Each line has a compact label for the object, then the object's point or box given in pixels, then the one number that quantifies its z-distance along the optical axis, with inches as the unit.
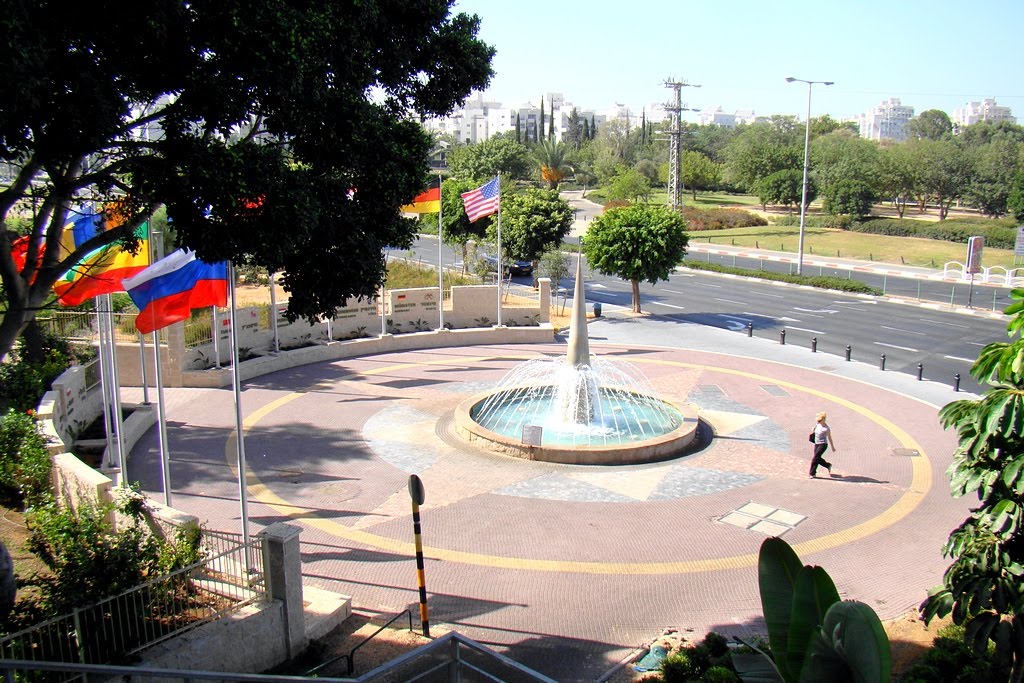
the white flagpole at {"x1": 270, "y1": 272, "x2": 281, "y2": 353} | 1018.6
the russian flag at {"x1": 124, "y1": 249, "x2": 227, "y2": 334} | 543.5
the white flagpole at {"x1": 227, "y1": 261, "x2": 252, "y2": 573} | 480.8
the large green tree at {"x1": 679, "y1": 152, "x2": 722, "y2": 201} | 3961.6
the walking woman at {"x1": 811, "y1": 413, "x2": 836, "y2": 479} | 680.4
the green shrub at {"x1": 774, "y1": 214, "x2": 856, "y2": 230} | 3117.6
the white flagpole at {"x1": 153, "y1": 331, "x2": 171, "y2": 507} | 549.6
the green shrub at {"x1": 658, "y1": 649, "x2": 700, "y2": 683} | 393.4
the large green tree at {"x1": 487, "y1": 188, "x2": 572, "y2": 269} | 1501.0
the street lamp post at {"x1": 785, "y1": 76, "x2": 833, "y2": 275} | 1784.1
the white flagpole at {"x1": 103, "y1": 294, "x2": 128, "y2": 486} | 589.0
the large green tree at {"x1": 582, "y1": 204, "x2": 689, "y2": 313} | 1358.3
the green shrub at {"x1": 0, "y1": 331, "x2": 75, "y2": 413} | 717.3
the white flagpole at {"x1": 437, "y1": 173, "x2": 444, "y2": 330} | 1165.4
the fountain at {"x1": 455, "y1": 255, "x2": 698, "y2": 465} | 721.0
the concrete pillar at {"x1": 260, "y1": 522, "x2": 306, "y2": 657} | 415.5
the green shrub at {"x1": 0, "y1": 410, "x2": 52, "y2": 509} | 551.5
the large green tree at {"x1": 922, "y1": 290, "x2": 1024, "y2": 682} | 358.6
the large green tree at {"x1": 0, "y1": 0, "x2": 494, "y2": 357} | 374.3
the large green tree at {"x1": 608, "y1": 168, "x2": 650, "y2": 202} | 3090.6
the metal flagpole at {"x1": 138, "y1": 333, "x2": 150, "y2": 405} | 711.4
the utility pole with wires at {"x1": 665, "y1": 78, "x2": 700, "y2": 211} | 2792.8
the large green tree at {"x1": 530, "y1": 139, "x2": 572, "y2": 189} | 3280.0
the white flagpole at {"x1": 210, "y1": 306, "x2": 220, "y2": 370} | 908.6
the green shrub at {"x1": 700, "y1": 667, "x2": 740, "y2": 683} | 369.7
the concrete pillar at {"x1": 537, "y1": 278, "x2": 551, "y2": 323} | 1244.5
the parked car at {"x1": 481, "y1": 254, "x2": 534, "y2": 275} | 1668.3
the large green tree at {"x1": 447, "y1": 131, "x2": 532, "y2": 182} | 3157.0
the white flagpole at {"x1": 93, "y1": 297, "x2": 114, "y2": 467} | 644.7
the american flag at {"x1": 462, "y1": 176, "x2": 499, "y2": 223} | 1114.7
